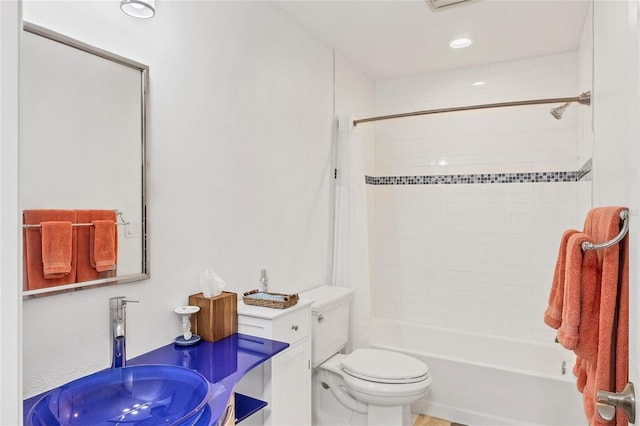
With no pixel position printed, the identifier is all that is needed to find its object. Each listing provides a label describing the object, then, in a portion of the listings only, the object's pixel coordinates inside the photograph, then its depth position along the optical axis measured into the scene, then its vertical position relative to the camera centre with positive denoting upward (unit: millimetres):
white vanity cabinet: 1858 -743
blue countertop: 1359 -578
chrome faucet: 1511 -431
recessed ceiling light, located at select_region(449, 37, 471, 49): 2910 +1201
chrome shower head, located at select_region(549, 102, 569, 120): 2594 +627
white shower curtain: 2980 -160
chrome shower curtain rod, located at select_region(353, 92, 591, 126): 2444 +671
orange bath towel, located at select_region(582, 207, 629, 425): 1130 -297
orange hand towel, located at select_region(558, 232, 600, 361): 1321 -300
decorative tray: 1980 -432
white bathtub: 2555 -1143
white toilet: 2281 -945
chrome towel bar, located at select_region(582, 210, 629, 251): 1125 -66
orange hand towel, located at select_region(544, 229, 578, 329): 1555 -310
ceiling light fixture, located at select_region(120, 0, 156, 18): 1497 +746
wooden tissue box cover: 1816 -468
